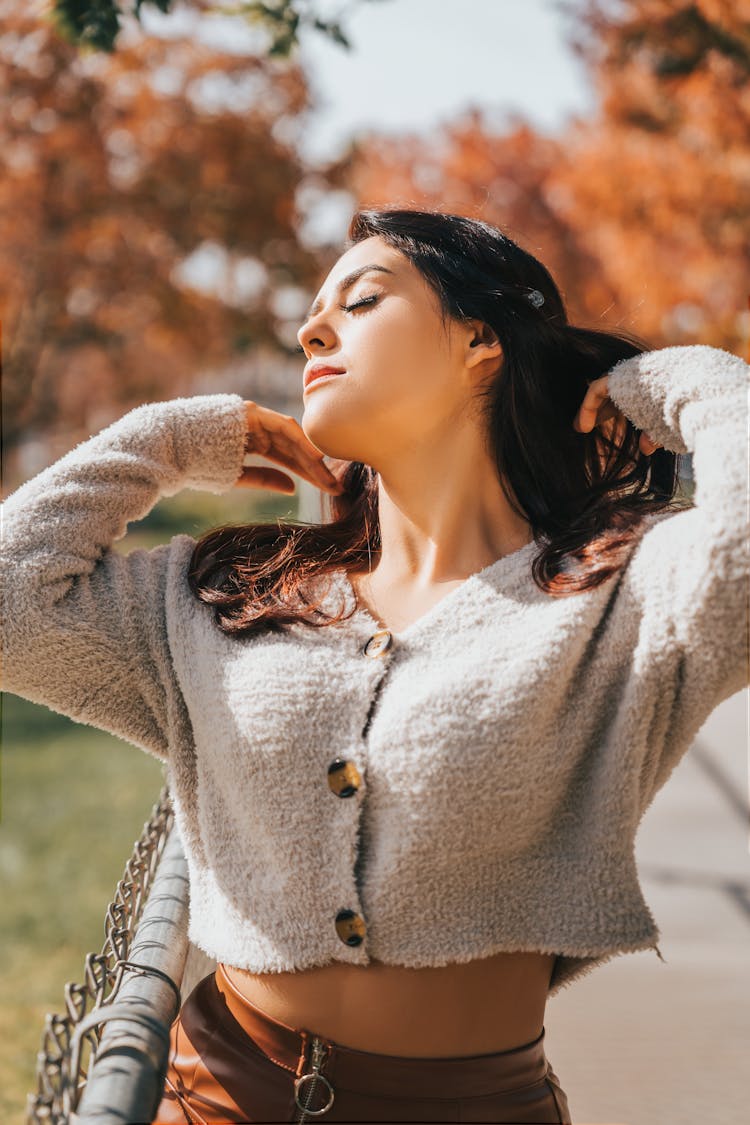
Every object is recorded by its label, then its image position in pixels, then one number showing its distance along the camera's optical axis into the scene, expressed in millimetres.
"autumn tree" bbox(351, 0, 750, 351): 8328
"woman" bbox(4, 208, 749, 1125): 1803
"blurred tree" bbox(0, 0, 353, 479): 11789
